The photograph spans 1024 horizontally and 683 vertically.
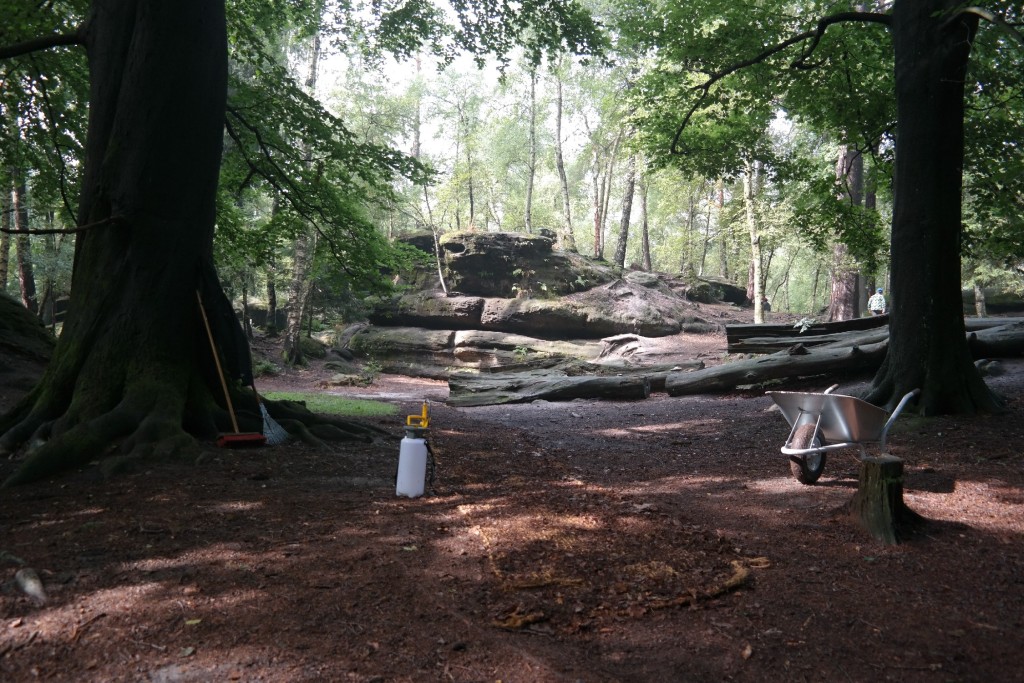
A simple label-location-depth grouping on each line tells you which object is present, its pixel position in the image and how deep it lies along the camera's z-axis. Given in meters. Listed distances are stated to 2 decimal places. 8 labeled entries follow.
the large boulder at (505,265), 25.91
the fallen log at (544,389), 13.35
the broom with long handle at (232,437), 5.46
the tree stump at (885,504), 3.94
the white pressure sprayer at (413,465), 4.72
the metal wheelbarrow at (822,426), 5.07
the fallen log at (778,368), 10.89
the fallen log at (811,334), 12.23
